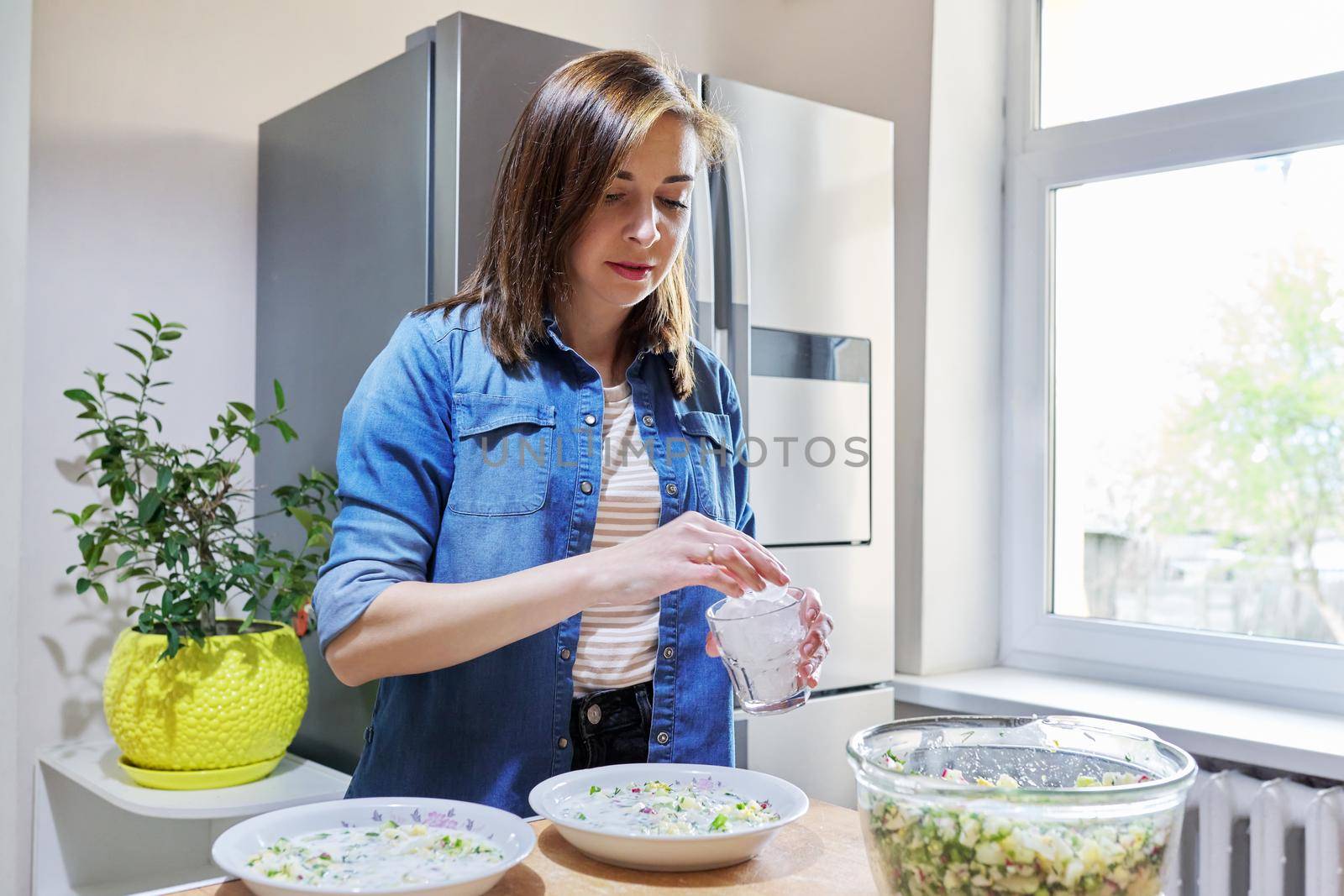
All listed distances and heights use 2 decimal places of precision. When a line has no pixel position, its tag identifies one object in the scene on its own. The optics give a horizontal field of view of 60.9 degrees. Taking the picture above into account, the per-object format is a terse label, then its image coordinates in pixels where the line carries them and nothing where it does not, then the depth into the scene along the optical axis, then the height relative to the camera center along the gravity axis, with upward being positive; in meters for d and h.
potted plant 1.58 -0.24
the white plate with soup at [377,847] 0.73 -0.27
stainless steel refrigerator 1.64 +0.31
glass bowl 0.68 -0.22
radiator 1.75 -0.59
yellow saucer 1.59 -0.45
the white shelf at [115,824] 1.62 -0.58
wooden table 0.82 -0.31
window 2.13 +0.24
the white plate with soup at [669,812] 0.83 -0.28
